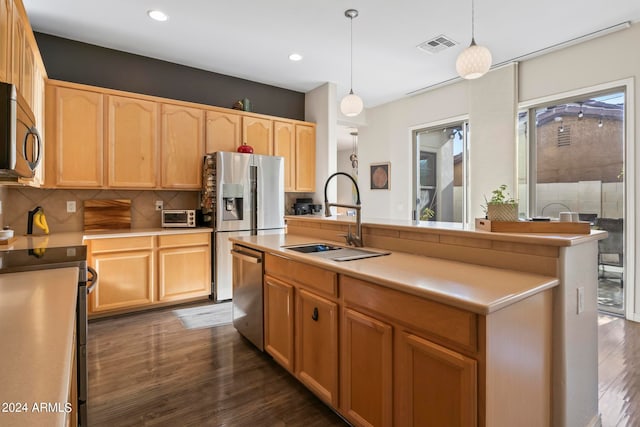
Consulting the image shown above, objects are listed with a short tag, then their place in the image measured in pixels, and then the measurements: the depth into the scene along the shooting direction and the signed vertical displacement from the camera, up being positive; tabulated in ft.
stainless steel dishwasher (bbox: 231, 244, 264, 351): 8.63 -2.20
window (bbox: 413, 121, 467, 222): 17.16 +1.98
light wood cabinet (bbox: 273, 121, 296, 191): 16.24 +3.00
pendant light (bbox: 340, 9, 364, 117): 11.89 +3.66
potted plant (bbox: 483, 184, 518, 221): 5.75 -0.02
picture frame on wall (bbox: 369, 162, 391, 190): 20.24 +2.09
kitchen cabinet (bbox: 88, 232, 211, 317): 11.39 -2.13
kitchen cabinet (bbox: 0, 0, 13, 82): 5.87 +3.07
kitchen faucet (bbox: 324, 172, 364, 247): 8.17 -0.61
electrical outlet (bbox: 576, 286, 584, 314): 5.18 -1.35
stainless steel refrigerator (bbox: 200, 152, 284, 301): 13.52 +0.41
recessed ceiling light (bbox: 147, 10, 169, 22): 10.55 +6.08
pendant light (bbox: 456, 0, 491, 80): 8.52 +3.72
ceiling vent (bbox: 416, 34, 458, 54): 12.28 +6.09
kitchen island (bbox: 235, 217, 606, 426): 4.01 -1.63
